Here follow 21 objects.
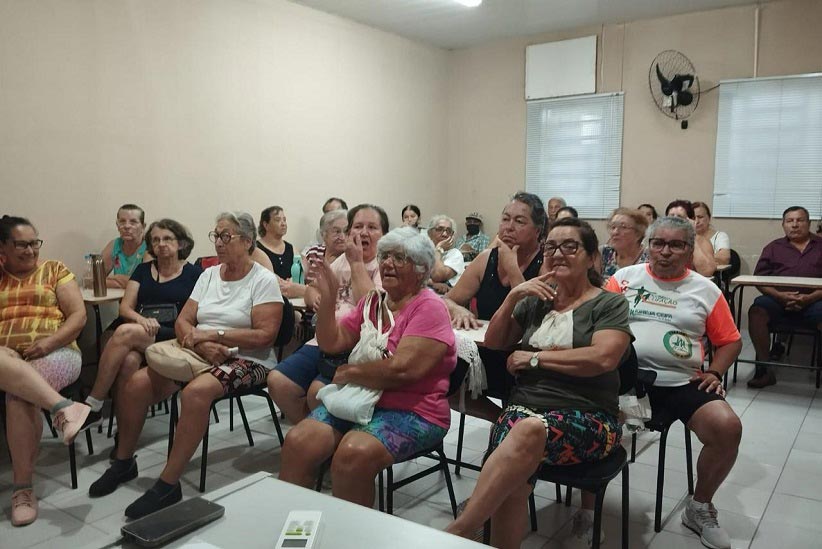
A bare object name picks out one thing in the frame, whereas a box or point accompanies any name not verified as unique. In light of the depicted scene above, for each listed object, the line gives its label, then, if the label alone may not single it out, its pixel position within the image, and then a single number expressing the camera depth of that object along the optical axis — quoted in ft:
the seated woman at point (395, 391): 6.64
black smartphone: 4.05
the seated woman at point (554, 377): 6.02
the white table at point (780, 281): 13.41
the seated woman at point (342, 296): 8.76
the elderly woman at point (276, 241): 16.29
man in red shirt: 14.53
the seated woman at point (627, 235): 11.24
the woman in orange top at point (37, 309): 9.59
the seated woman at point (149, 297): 10.61
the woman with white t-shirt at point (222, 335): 9.14
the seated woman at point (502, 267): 8.87
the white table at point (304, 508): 3.97
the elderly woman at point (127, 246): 13.98
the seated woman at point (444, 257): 14.98
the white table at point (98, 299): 11.72
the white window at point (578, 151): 22.63
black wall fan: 20.80
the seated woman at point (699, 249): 14.98
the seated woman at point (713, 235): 18.29
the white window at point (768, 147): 19.35
